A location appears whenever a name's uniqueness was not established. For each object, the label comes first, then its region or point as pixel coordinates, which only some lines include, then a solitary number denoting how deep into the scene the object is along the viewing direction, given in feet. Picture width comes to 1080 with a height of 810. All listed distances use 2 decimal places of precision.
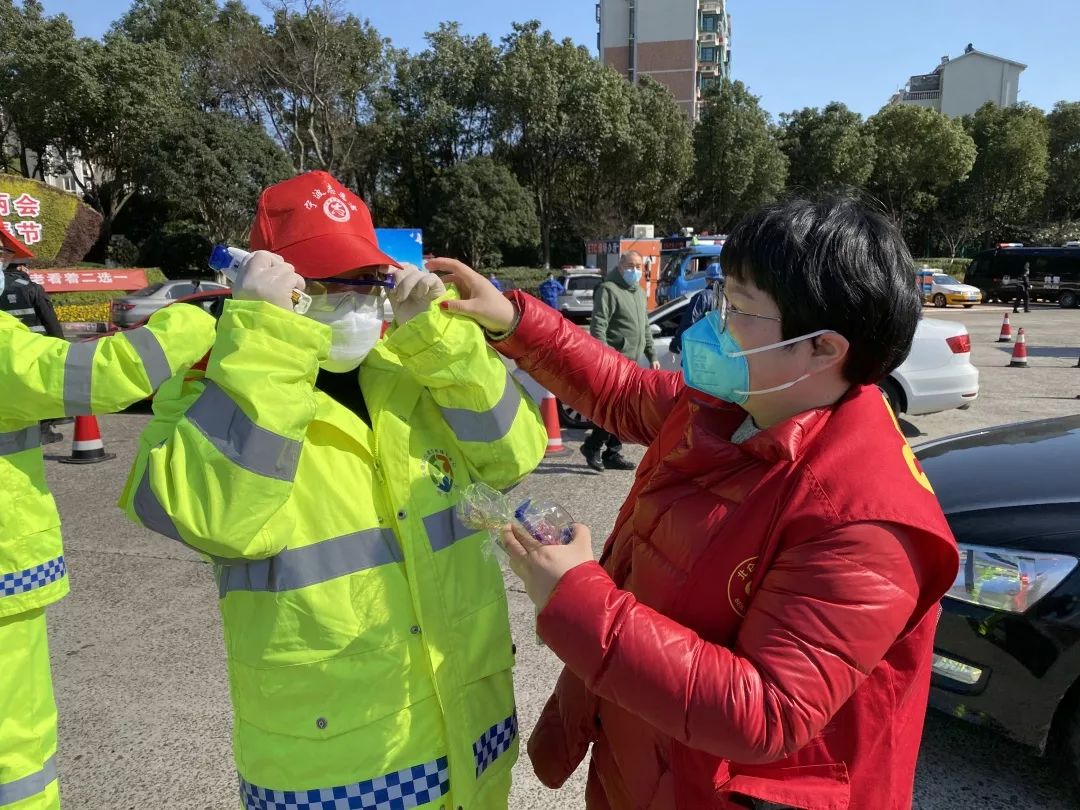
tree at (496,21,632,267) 103.04
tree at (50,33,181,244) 87.21
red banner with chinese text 68.08
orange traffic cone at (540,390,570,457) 24.48
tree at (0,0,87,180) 84.79
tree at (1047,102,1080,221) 140.26
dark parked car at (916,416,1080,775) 8.20
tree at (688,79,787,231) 122.93
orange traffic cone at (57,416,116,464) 24.71
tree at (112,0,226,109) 99.45
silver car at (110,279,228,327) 49.42
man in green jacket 22.94
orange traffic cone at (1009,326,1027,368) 44.27
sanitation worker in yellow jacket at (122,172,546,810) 4.17
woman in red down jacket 3.43
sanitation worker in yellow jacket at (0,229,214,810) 6.68
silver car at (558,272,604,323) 71.92
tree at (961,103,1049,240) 133.08
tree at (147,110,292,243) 85.20
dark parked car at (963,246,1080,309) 89.92
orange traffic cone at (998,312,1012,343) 54.75
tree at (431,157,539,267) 101.19
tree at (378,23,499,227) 103.30
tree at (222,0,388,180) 87.20
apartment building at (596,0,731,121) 205.87
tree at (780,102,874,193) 129.08
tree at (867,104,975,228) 128.06
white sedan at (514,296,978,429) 25.53
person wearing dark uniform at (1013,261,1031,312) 84.84
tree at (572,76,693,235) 112.06
